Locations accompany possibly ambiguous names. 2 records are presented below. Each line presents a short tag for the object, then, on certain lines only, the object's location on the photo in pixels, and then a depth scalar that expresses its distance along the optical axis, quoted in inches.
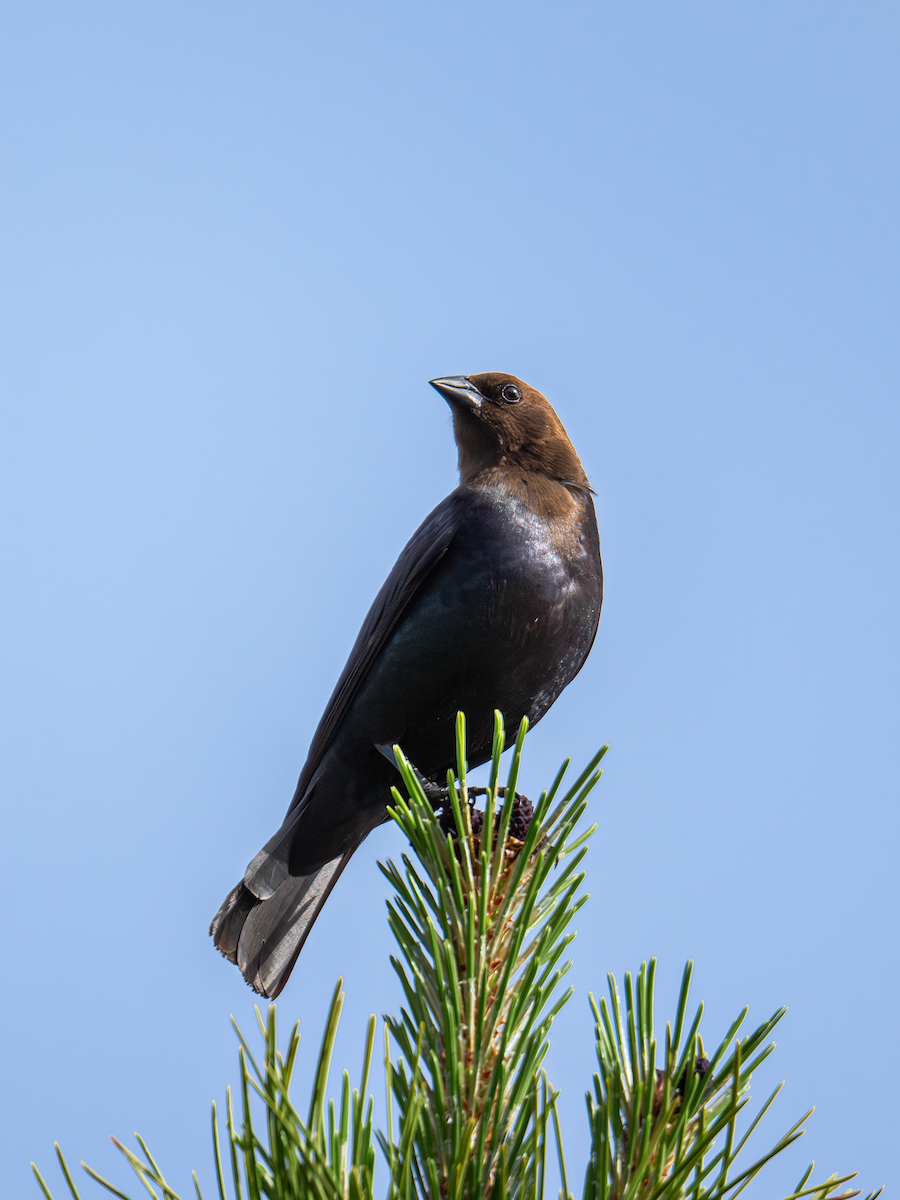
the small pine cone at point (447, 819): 267.1
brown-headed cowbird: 292.5
